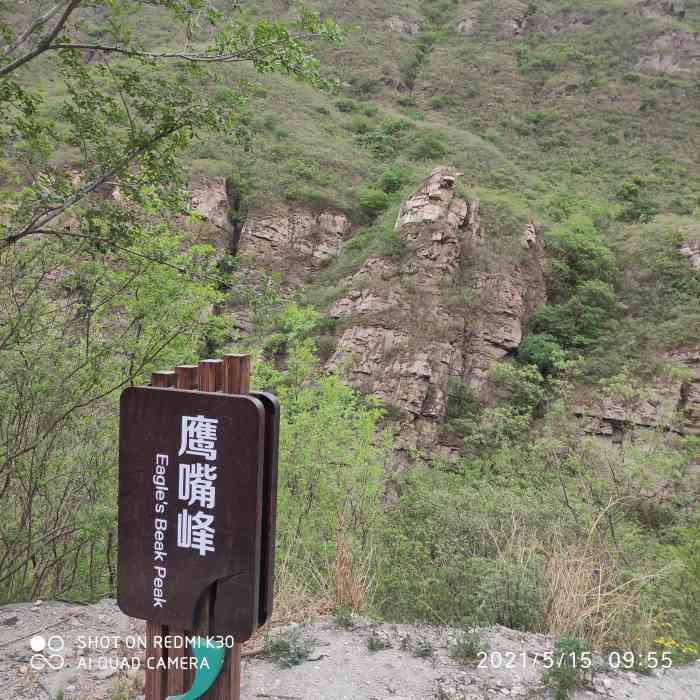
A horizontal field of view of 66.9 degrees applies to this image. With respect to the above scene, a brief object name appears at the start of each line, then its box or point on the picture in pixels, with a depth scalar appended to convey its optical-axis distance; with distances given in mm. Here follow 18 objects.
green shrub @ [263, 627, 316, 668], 3643
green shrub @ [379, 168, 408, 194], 23312
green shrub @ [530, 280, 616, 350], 17984
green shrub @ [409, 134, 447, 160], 27562
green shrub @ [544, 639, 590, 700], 3404
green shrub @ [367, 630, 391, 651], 3814
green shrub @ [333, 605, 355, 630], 4074
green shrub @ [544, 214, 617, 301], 19406
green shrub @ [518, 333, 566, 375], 16906
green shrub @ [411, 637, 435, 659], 3736
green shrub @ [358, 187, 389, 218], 22328
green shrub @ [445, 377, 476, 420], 16328
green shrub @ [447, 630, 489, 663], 3697
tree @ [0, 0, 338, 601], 3963
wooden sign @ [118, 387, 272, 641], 2262
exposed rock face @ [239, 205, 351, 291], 20609
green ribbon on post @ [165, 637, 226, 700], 2393
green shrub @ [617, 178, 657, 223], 23000
